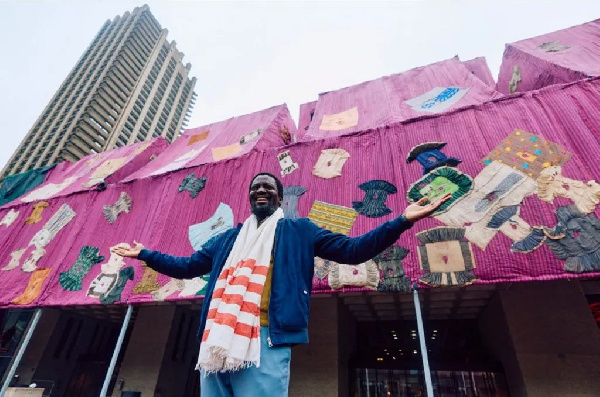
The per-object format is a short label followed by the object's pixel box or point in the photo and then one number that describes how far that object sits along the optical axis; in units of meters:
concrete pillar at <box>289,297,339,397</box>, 5.06
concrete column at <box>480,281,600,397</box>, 3.94
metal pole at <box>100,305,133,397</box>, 3.67
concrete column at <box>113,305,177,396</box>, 6.38
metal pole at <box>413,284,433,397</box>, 2.52
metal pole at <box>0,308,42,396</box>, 4.34
